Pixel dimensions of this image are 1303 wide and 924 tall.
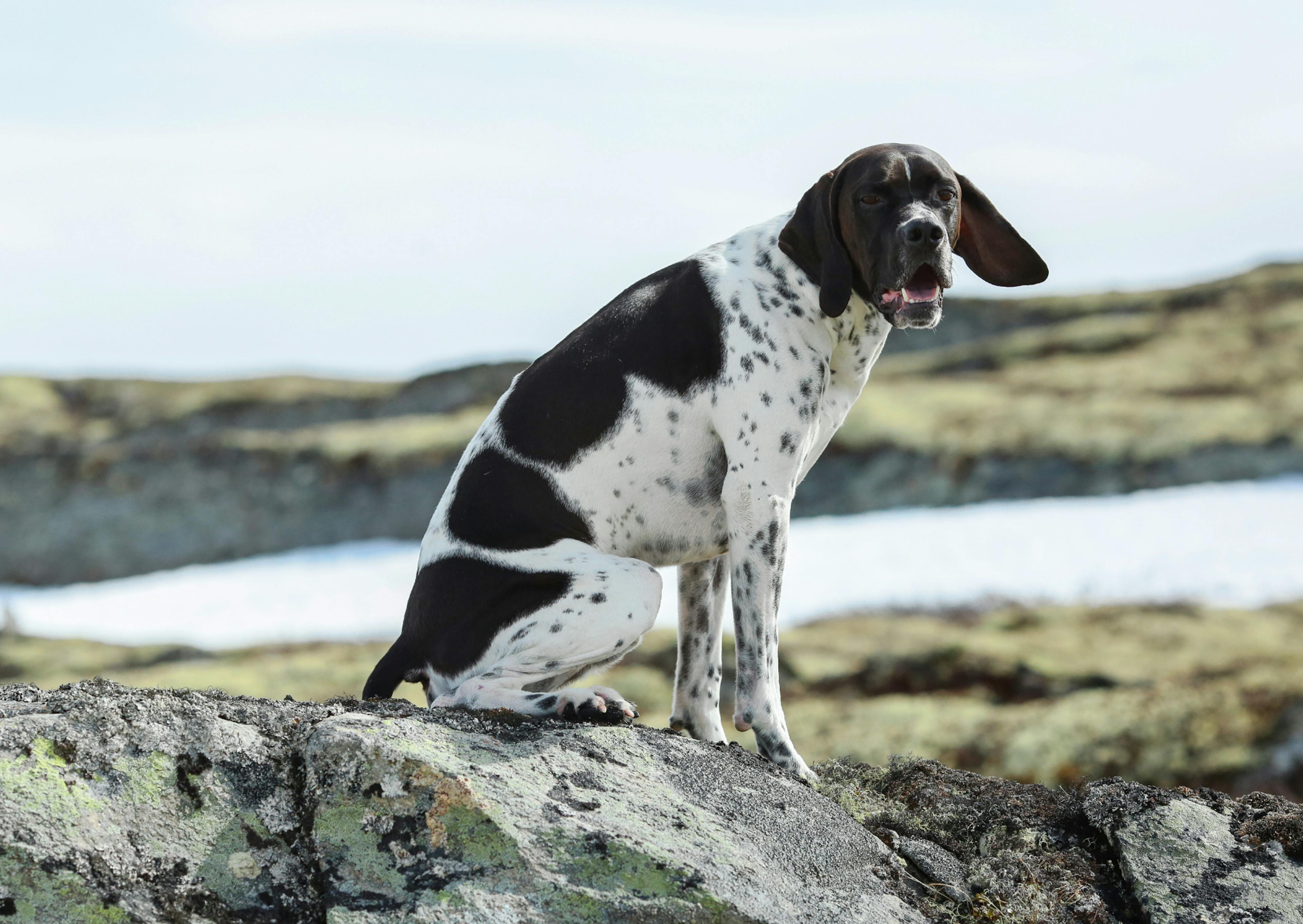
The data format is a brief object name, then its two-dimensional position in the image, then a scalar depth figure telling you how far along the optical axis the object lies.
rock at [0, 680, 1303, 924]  8.64
